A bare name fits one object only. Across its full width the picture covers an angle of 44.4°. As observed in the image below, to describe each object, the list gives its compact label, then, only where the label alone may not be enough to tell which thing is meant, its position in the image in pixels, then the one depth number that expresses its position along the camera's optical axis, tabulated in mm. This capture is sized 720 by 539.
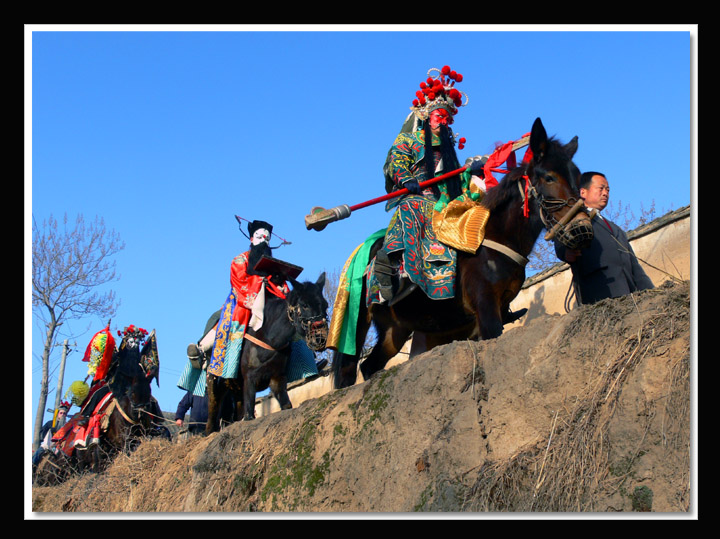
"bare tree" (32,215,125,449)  22188
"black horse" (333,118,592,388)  7344
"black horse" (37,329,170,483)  13883
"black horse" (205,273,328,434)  11312
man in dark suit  7270
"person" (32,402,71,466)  17031
